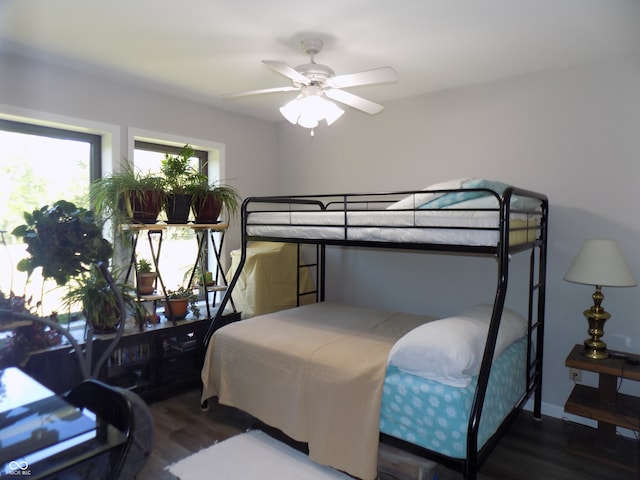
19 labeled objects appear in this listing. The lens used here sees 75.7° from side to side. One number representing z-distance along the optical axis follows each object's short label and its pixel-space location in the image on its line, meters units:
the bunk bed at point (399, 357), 1.83
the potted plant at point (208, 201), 3.05
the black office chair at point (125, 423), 1.39
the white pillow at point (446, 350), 1.78
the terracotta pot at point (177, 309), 2.98
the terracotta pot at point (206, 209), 3.06
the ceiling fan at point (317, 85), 2.00
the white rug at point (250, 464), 2.16
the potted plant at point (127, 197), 2.75
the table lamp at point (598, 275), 2.26
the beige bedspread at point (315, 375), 1.99
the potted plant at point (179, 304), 2.98
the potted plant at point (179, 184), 2.93
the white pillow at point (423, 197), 2.25
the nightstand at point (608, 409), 2.22
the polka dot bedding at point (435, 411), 1.76
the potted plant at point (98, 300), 2.52
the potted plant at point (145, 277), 2.88
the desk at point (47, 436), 1.33
